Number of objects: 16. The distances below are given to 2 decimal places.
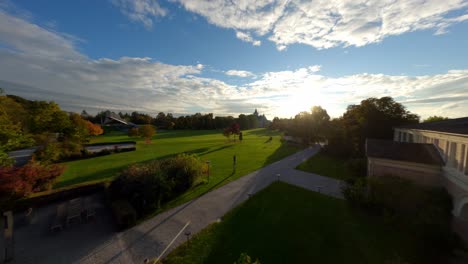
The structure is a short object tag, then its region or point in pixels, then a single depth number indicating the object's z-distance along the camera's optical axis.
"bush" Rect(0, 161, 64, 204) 8.63
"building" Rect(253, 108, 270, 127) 137.70
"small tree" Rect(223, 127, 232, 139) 40.09
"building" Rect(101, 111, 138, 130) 71.17
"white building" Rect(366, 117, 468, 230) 8.74
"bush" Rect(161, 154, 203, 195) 12.28
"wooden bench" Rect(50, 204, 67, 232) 7.99
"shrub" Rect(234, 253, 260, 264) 3.12
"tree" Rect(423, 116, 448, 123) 37.24
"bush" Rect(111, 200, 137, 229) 8.27
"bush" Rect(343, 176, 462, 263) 7.21
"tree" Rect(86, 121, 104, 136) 36.36
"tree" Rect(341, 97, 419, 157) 23.84
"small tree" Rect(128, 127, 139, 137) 37.15
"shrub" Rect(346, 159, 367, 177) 16.28
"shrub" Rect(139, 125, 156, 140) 36.47
